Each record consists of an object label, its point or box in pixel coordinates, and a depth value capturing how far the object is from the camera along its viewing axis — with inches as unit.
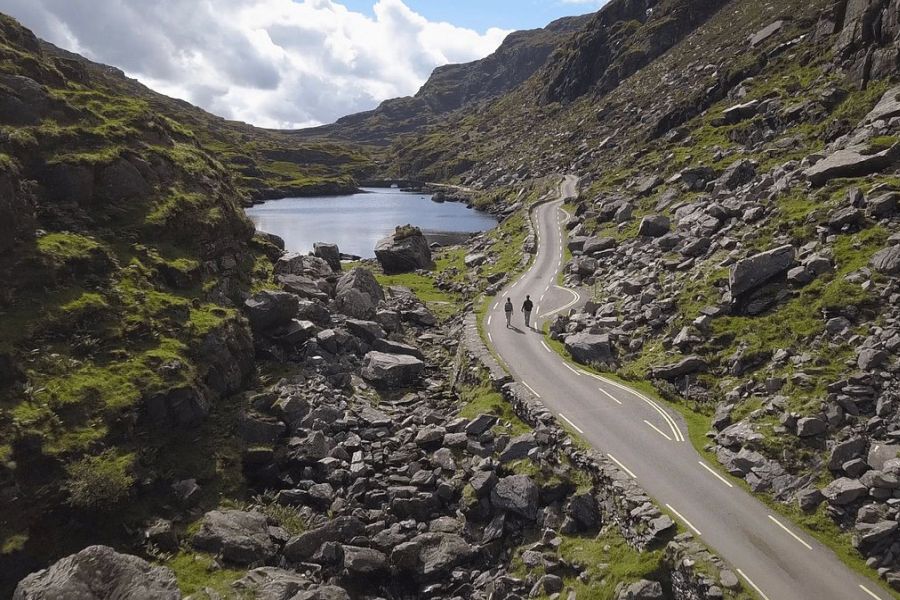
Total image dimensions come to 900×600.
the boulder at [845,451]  887.1
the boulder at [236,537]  909.2
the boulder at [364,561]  930.7
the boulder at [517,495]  1015.6
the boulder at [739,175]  2108.0
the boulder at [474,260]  3186.5
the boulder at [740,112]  2886.3
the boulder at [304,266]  2003.0
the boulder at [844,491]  827.4
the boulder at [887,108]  1709.5
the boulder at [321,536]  951.0
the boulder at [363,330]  1806.1
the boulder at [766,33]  4128.9
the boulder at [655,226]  2166.6
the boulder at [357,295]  1969.7
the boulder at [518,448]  1142.3
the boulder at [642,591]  769.6
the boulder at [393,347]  1780.3
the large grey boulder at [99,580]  671.1
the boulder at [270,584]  821.9
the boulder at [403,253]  3221.0
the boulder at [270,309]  1574.8
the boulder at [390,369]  1601.9
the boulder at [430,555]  953.1
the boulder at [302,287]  1893.5
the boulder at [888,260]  1147.3
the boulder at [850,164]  1501.0
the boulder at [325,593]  823.1
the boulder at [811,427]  956.6
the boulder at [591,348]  1507.4
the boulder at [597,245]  2438.5
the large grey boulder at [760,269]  1379.2
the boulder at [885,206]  1315.2
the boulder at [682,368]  1306.6
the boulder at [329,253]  2642.7
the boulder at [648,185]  2793.6
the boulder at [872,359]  1000.2
